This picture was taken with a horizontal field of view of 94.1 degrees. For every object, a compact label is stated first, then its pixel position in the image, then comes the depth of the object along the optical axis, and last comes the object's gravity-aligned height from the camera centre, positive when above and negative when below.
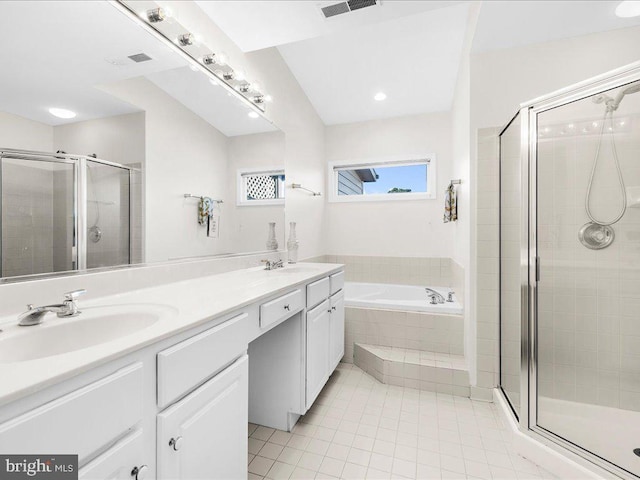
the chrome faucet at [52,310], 0.79 -0.20
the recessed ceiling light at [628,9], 1.66 +1.32
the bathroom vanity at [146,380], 0.52 -0.31
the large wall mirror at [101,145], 0.92 +0.38
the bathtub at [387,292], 3.32 -0.60
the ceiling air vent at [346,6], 1.55 +1.24
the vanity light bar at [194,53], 1.31 +1.00
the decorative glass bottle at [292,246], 2.49 -0.05
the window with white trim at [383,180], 3.51 +0.75
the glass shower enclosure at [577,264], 1.64 -0.14
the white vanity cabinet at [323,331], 1.74 -0.61
